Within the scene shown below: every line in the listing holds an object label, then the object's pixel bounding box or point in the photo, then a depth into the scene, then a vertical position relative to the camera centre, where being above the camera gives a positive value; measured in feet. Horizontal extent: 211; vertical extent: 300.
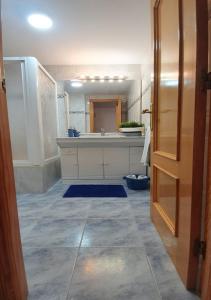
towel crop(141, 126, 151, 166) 7.50 -0.95
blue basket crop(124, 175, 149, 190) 8.00 -2.41
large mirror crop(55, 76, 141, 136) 10.00 +1.44
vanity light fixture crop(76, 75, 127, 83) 10.29 +2.84
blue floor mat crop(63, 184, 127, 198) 7.49 -2.66
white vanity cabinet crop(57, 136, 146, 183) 9.01 -1.49
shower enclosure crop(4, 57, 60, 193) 7.38 +0.40
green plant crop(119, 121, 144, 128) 9.35 +0.20
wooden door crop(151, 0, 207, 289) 2.53 +0.08
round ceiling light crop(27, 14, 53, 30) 6.00 +3.69
